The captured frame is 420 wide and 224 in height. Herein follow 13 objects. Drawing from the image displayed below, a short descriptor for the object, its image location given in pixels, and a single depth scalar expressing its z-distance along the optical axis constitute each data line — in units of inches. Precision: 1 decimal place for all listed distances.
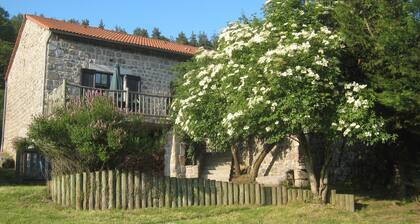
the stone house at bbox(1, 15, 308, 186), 716.0
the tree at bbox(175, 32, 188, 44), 3004.9
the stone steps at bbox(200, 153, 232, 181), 794.3
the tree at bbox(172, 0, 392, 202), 456.1
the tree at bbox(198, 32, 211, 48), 3098.4
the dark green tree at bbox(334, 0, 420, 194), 422.6
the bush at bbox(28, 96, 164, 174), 487.2
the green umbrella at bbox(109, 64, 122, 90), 719.1
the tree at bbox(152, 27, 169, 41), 3265.3
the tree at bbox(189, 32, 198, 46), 3070.9
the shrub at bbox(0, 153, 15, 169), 870.4
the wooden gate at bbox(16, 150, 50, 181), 724.7
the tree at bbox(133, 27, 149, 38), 3148.6
